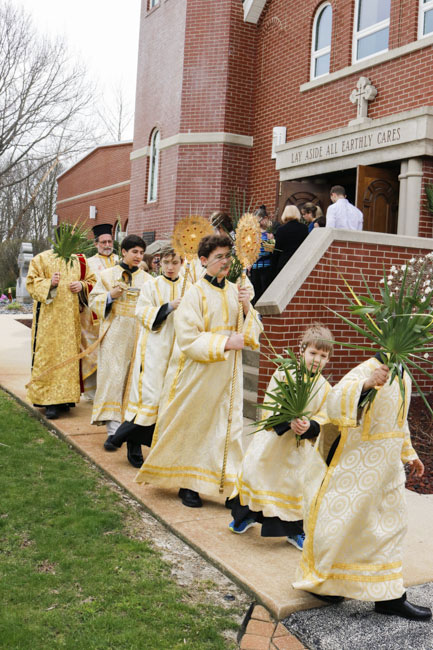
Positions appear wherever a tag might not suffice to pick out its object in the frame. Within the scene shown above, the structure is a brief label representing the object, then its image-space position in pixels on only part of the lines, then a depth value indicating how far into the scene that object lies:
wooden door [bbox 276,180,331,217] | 13.04
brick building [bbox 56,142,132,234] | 26.28
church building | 11.08
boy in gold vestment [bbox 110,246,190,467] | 6.00
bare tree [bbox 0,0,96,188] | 24.55
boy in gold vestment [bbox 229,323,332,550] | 4.45
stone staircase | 8.27
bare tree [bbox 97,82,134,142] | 49.42
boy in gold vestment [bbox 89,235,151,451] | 6.98
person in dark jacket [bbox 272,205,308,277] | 9.00
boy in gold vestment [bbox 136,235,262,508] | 5.18
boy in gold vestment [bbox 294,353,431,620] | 3.48
